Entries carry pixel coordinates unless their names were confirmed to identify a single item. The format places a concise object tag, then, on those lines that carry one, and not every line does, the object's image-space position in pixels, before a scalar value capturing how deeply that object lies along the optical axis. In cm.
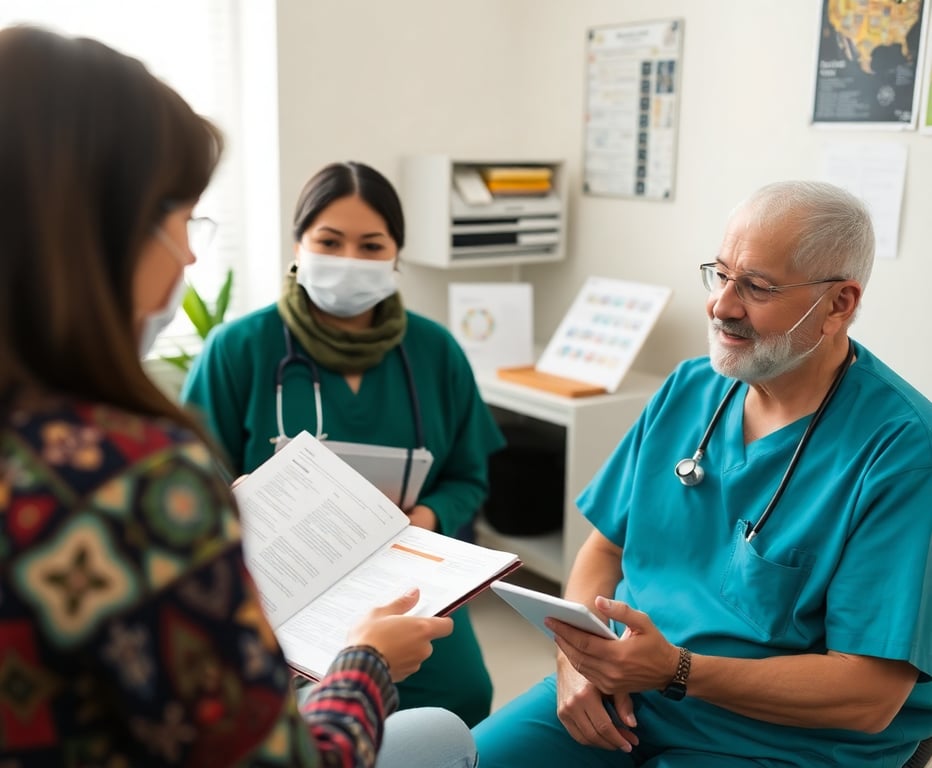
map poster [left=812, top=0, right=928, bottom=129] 236
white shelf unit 313
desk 277
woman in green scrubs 187
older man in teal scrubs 137
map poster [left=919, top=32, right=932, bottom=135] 232
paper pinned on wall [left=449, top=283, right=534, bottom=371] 311
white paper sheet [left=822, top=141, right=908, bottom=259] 242
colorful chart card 289
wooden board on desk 283
